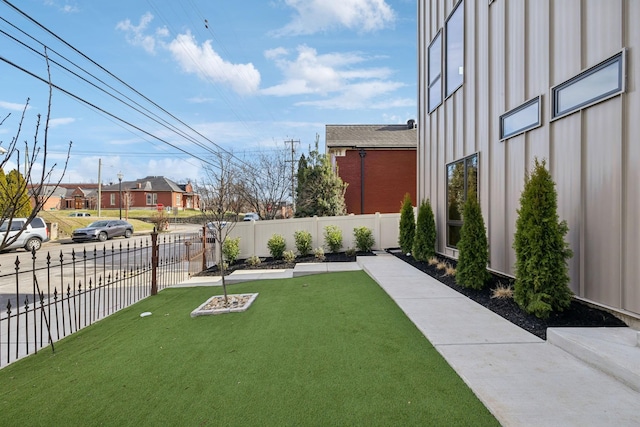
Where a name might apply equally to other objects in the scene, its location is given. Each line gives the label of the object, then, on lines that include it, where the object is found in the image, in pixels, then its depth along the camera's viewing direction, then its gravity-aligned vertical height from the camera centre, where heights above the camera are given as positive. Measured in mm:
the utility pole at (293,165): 21438 +3178
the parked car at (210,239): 11288 -909
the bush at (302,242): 11500 -1047
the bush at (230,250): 10703 -1213
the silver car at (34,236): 16344 -1111
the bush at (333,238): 11688 -932
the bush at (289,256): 10805 -1435
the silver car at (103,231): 21297 -1198
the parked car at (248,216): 29791 -374
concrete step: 2680 -1265
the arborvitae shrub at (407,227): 10094 -493
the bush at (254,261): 10555 -1568
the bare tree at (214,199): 6628 +346
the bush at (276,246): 11234 -1150
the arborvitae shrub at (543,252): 4020 -516
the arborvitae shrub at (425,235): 8797 -645
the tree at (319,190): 16344 +1059
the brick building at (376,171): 18156 +2167
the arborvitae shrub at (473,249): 5766 -686
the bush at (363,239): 11594 -965
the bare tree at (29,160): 1946 +331
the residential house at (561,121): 3564 +1261
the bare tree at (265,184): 19109 +1631
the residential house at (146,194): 52562 +2958
